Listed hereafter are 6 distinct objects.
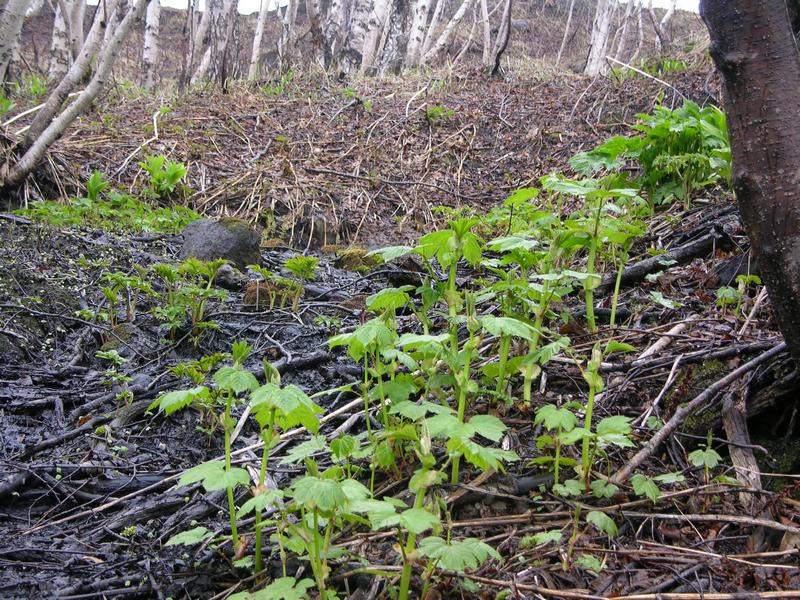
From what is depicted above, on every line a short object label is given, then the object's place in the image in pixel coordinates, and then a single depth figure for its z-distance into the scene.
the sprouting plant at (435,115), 8.30
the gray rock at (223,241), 4.64
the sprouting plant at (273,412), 1.51
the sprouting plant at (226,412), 1.55
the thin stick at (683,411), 1.97
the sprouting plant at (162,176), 6.17
